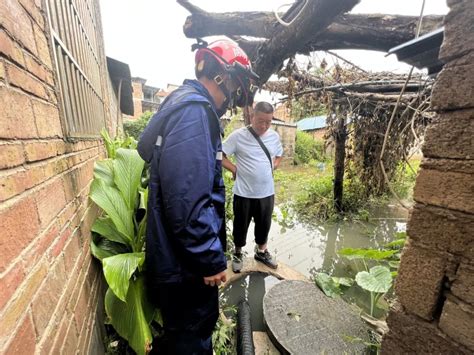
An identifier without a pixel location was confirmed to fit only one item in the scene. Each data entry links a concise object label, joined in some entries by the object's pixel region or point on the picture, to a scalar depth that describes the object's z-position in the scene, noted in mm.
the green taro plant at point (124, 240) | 1402
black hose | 2006
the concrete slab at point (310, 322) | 2145
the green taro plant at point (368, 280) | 2275
